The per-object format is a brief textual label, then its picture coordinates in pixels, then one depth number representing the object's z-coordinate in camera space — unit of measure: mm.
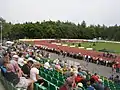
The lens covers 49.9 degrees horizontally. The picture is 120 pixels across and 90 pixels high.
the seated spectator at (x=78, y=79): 4840
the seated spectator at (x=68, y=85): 3355
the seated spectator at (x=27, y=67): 4497
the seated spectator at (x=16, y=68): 4228
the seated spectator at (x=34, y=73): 4190
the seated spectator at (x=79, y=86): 4093
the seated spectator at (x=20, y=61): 5413
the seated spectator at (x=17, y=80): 3564
